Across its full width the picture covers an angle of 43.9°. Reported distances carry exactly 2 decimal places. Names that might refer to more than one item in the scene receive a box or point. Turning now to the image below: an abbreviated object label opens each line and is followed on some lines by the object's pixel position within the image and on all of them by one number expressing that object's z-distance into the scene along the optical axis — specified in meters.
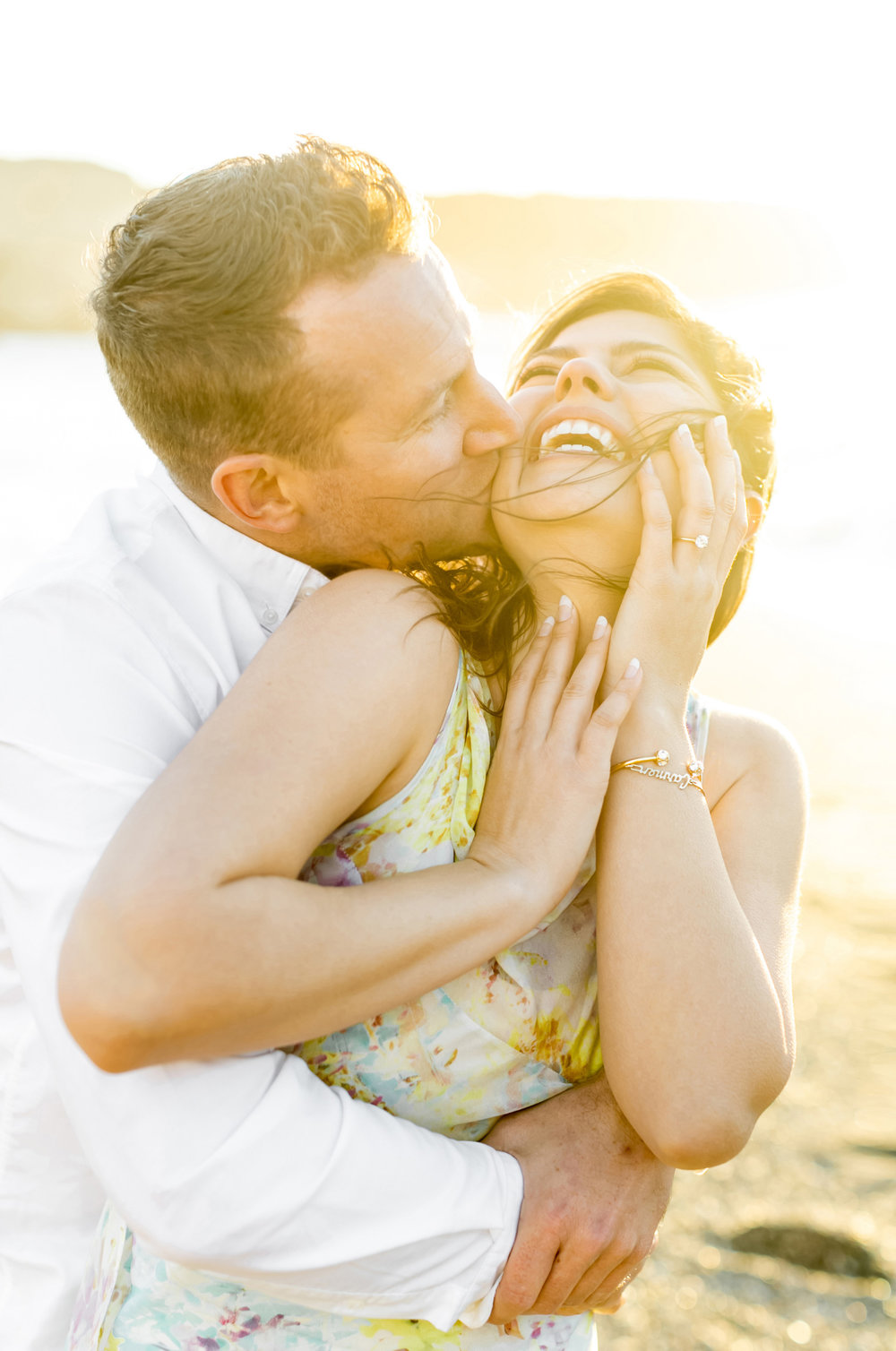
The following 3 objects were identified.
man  1.49
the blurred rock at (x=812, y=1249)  3.59
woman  1.62
